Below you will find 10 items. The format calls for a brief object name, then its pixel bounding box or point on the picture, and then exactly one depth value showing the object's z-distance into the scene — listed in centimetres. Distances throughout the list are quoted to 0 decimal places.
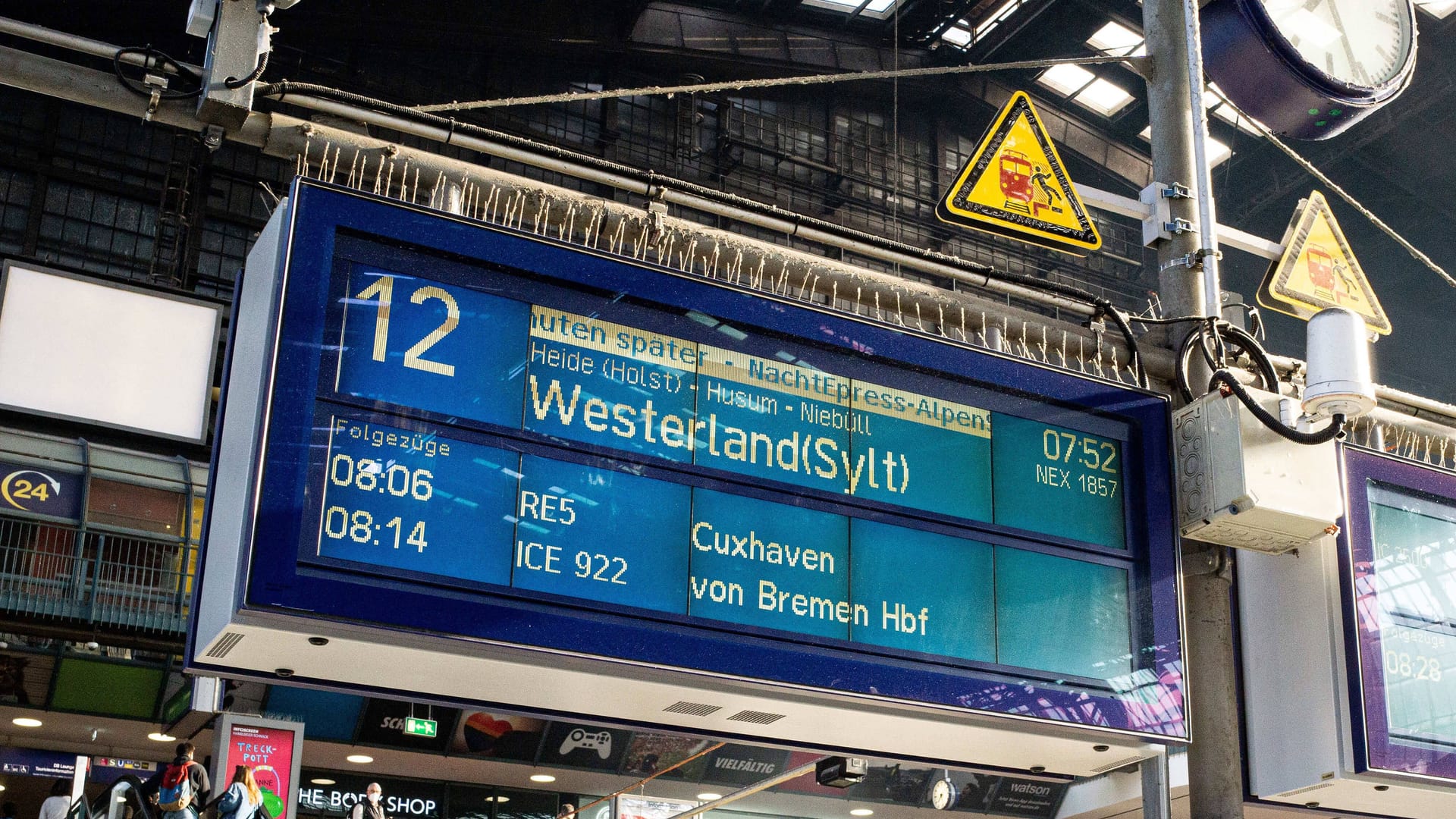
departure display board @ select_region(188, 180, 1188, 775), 491
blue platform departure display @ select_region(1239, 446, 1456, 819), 689
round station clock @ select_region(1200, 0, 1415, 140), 798
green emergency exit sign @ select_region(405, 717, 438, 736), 1398
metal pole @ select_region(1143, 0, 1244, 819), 665
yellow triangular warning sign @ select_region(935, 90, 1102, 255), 723
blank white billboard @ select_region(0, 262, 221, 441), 1423
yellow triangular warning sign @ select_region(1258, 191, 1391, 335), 847
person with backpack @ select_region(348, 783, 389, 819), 1148
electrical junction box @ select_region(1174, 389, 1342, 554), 657
